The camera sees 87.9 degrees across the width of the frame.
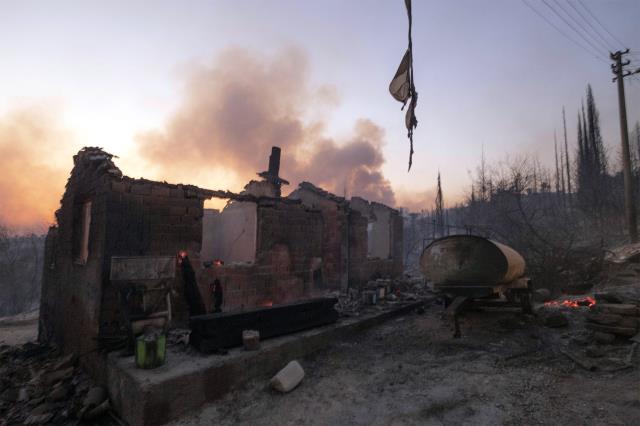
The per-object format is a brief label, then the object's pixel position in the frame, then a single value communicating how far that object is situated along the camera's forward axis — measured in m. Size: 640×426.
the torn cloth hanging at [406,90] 4.82
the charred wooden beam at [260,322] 5.79
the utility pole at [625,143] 14.58
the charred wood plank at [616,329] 5.70
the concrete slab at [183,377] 4.53
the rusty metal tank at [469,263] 7.46
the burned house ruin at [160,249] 6.64
